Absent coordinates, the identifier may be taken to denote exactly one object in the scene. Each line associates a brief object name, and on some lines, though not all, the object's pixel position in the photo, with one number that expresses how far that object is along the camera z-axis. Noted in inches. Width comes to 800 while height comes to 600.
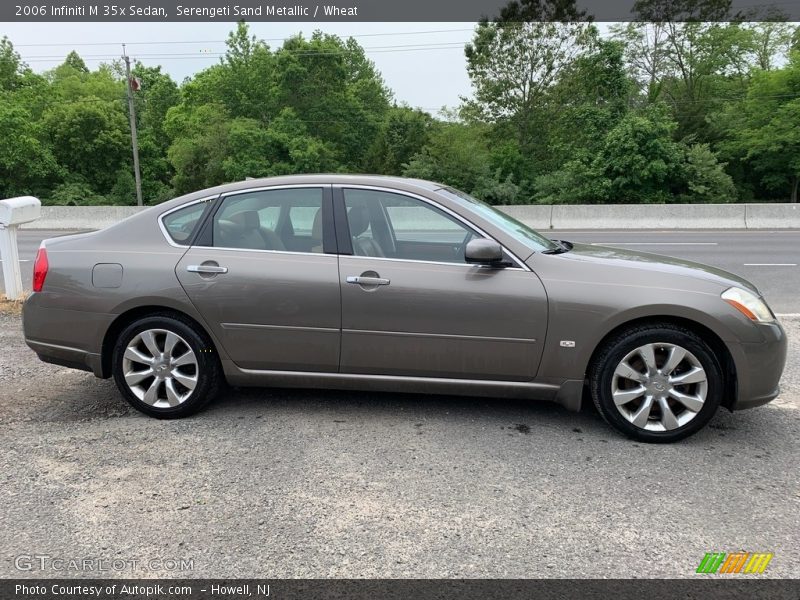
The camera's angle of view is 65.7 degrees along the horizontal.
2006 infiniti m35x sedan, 142.9
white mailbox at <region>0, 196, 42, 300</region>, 261.3
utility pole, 1429.3
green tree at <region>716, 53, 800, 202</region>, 1151.6
